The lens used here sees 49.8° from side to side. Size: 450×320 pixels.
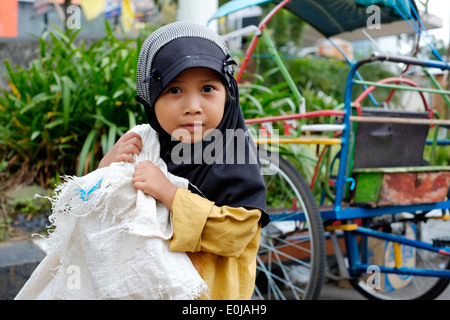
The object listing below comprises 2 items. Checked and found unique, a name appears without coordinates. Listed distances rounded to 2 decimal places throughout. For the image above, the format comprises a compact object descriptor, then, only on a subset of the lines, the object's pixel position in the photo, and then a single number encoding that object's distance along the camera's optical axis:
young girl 1.33
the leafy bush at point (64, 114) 3.41
